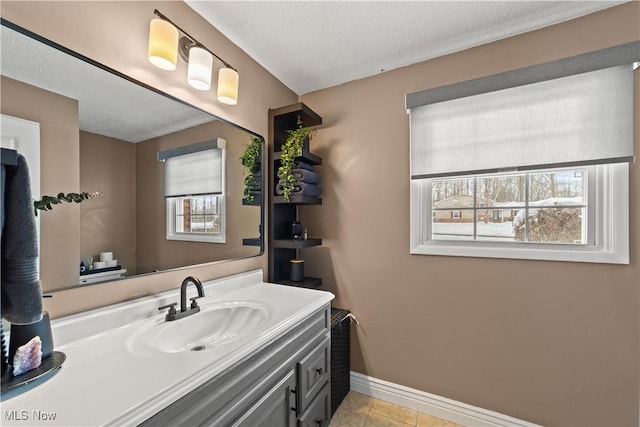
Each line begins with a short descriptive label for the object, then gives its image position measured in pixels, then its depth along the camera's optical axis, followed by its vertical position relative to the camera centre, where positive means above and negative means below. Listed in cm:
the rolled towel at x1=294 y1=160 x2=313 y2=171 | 184 +34
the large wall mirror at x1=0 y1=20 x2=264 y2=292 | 85 +20
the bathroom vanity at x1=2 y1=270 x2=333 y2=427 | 60 -46
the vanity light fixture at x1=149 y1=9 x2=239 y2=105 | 107 +71
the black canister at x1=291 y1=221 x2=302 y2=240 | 192 -14
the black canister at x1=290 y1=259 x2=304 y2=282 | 192 -44
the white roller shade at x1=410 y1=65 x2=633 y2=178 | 128 +48
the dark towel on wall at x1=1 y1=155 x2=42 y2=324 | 61 -10
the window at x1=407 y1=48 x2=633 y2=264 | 129 +26
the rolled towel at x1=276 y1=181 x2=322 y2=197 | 179 +16
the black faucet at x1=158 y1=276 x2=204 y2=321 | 110 -41
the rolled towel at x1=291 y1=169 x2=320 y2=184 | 179 +26
